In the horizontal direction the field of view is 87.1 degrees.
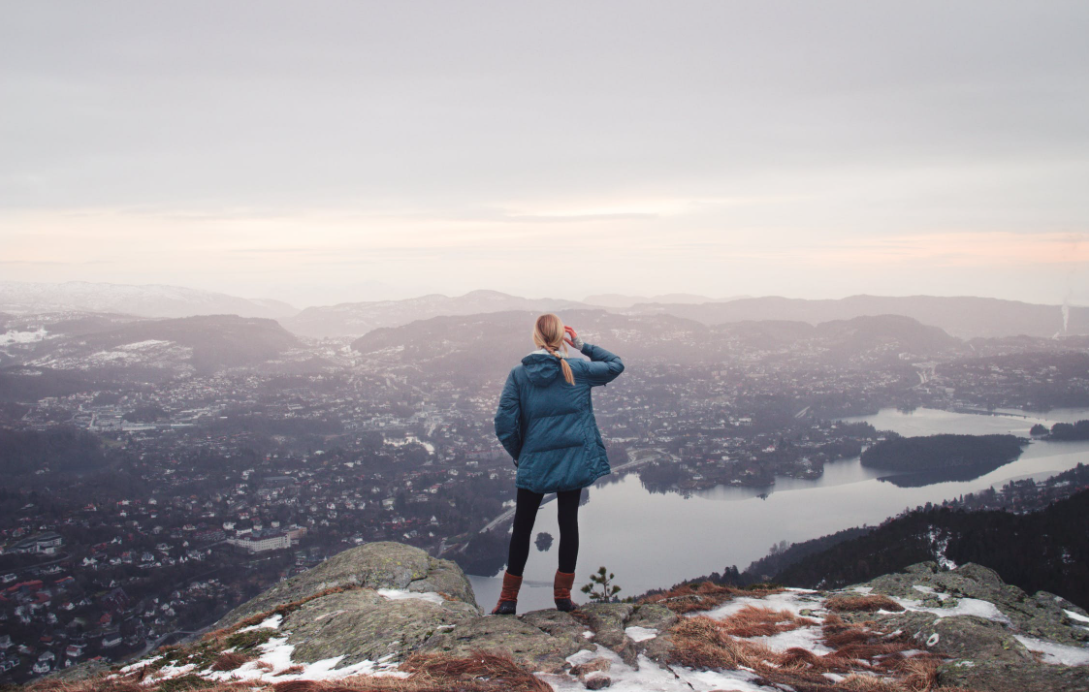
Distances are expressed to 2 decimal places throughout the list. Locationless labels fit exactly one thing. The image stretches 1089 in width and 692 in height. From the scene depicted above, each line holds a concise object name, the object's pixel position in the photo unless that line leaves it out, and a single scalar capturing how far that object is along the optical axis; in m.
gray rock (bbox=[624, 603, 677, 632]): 4.52
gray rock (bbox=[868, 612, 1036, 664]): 3.99
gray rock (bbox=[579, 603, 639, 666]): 3.86
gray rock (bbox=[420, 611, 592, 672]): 3.66
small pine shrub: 6.08
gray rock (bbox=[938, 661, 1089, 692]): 3.26
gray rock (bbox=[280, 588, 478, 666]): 4.25
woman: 4.21
